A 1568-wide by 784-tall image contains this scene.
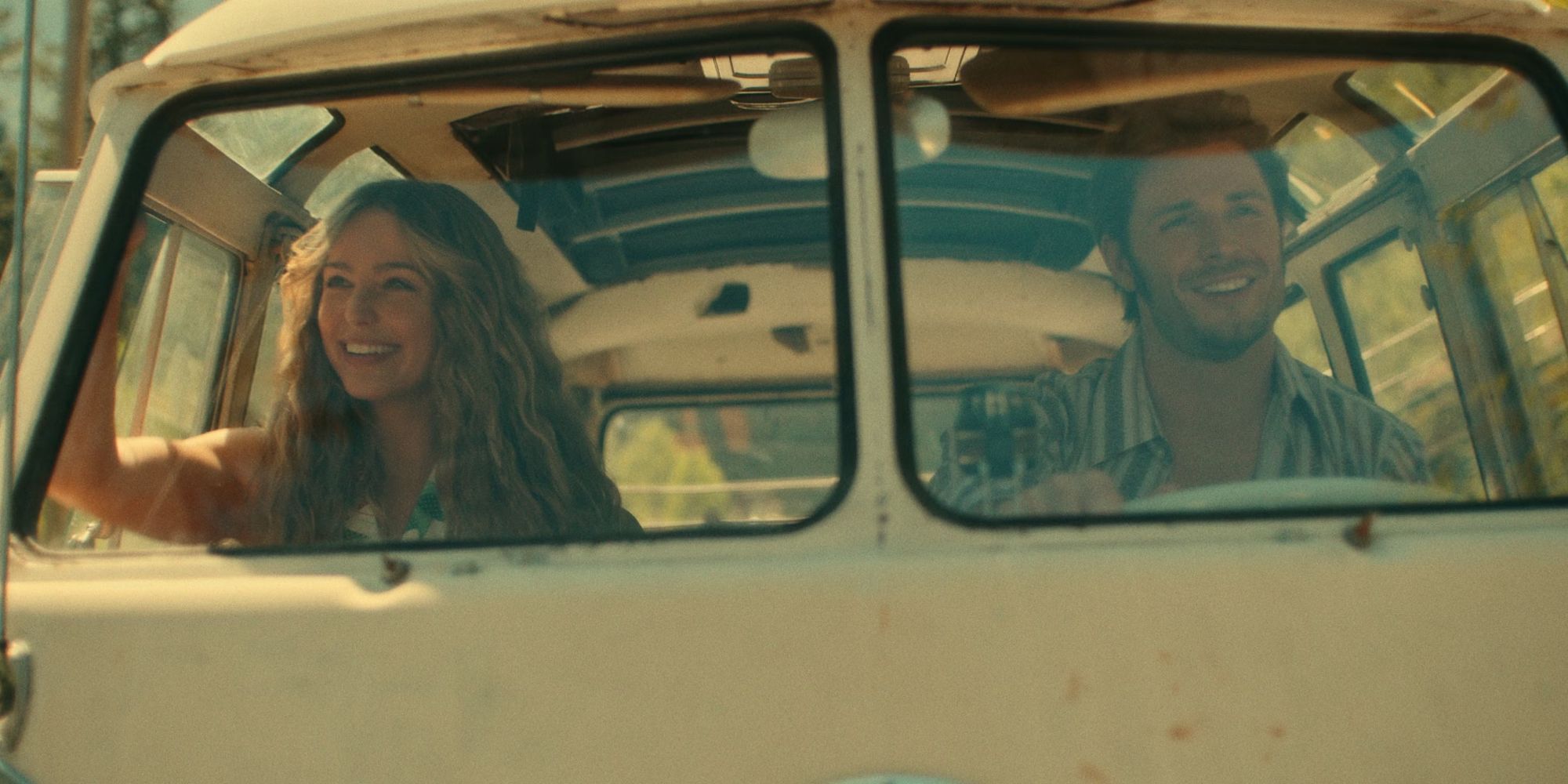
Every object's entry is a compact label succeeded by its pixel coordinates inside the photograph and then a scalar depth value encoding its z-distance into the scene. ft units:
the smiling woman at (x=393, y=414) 6.24
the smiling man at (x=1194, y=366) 5.44
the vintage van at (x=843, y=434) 4.65
